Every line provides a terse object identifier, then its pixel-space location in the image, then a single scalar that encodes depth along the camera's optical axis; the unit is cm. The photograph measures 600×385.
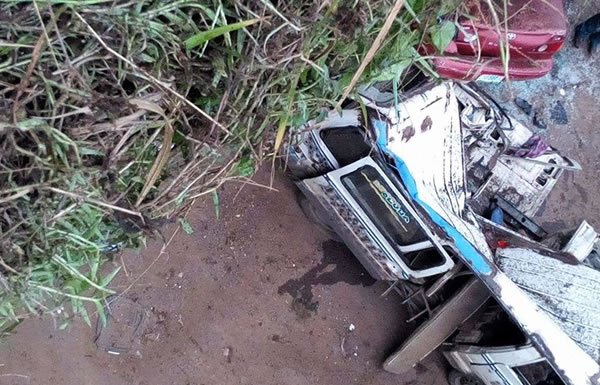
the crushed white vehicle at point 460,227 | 434
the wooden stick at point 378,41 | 245
